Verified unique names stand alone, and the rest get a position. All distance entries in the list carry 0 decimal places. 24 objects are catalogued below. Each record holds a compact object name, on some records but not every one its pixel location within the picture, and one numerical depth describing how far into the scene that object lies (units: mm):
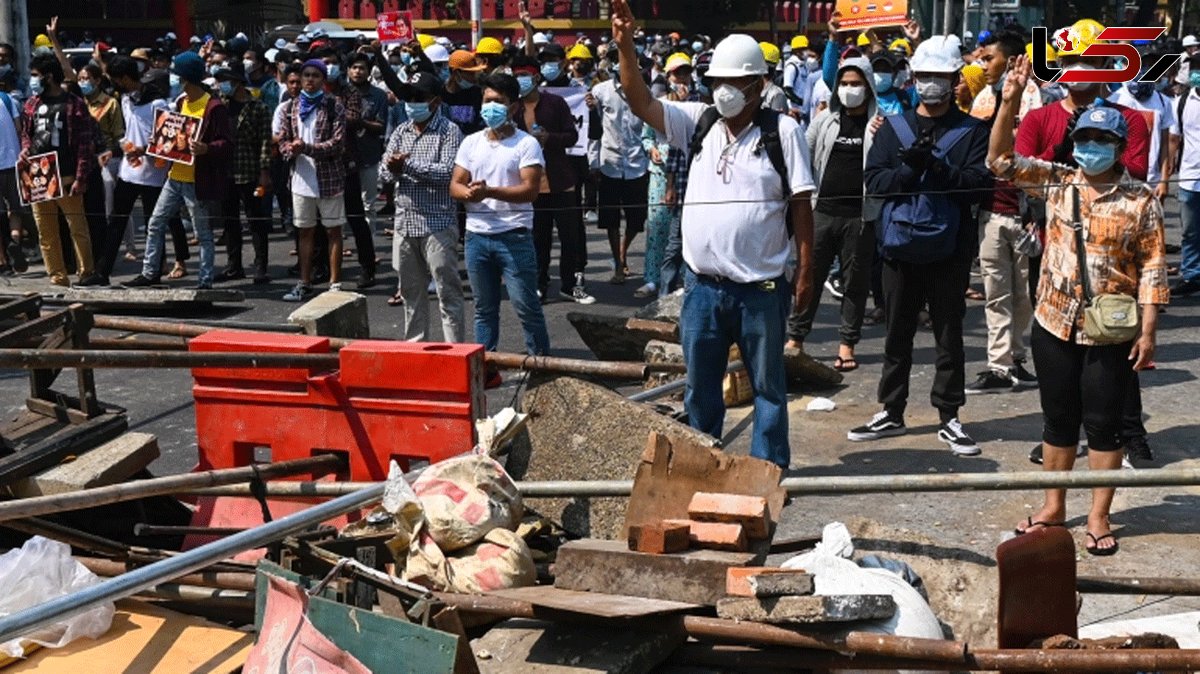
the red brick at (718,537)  4781
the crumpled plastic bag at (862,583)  4500
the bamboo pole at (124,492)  4883
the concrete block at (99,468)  5801
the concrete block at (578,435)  6199
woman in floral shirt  6059
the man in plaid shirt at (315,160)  12391
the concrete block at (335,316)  7773
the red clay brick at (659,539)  4715
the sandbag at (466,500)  5121
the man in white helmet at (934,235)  7781
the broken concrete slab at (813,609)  4266
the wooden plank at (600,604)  4398
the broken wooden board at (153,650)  4875
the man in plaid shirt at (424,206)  9766
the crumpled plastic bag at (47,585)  4980
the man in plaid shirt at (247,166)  13539
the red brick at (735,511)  4844
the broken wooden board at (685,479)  5141
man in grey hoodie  9516
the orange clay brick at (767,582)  4344
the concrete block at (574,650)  4387
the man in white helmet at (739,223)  6461
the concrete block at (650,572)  4598
